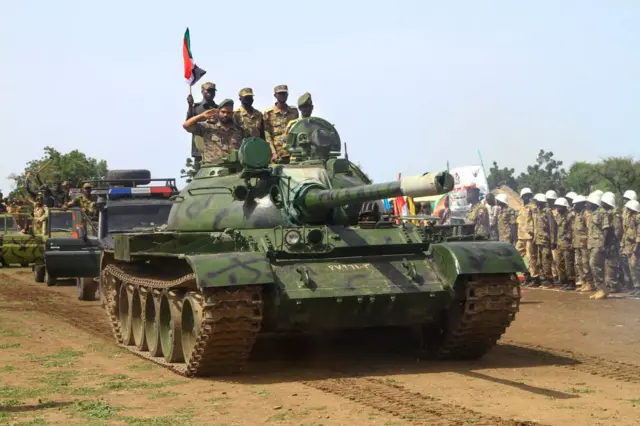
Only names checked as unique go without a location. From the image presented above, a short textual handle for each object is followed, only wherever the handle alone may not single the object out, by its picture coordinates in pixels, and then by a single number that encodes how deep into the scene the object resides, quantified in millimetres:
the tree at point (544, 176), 45188
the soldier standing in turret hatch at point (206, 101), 16469
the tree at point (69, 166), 53634
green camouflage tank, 11125
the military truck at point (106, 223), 22094
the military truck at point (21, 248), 29897
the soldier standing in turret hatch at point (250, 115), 15555
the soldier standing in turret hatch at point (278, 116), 15461
